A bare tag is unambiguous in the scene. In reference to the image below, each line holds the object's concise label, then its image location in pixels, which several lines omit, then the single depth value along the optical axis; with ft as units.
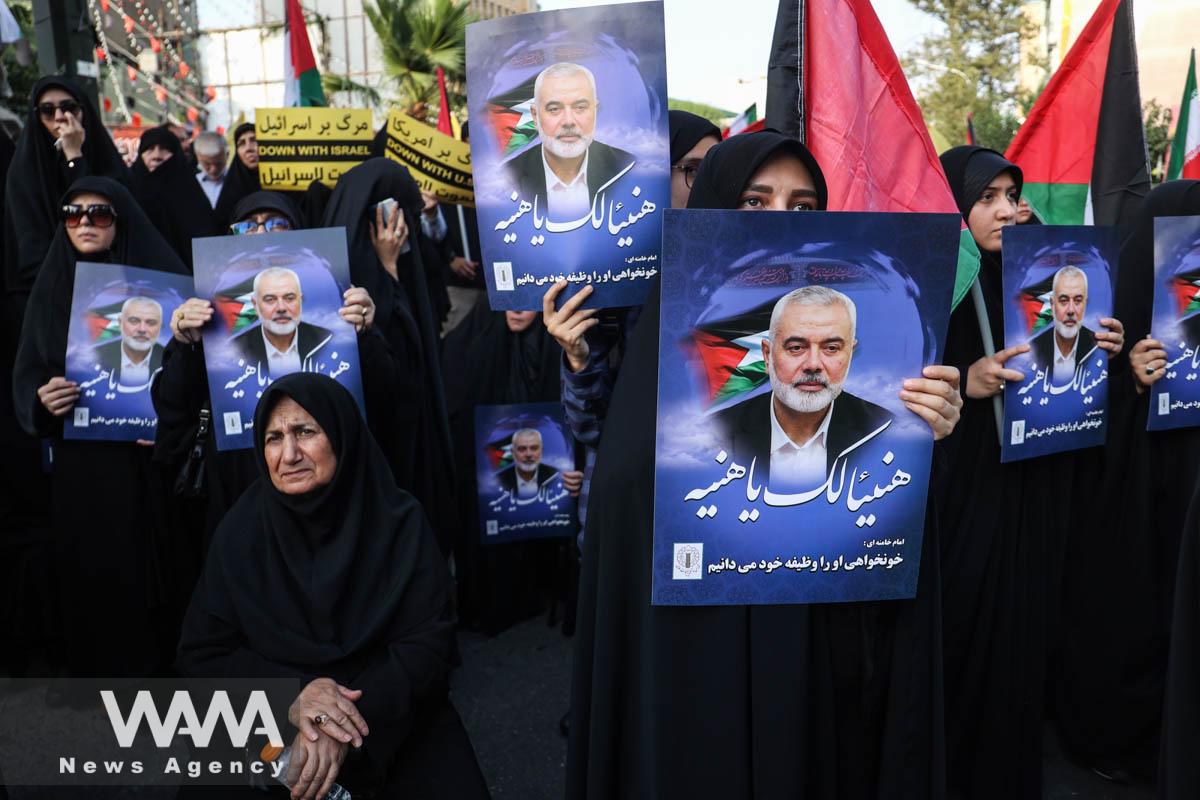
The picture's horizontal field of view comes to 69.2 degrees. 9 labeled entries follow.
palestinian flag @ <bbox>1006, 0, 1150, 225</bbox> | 11.51
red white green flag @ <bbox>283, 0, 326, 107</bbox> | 18.92
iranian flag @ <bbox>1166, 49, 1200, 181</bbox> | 15.08
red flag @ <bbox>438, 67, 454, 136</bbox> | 22.06
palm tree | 79.30
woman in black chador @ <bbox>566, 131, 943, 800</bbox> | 4.99
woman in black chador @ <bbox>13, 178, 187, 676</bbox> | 10.66
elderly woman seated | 7.22
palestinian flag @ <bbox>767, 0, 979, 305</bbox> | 6.47
